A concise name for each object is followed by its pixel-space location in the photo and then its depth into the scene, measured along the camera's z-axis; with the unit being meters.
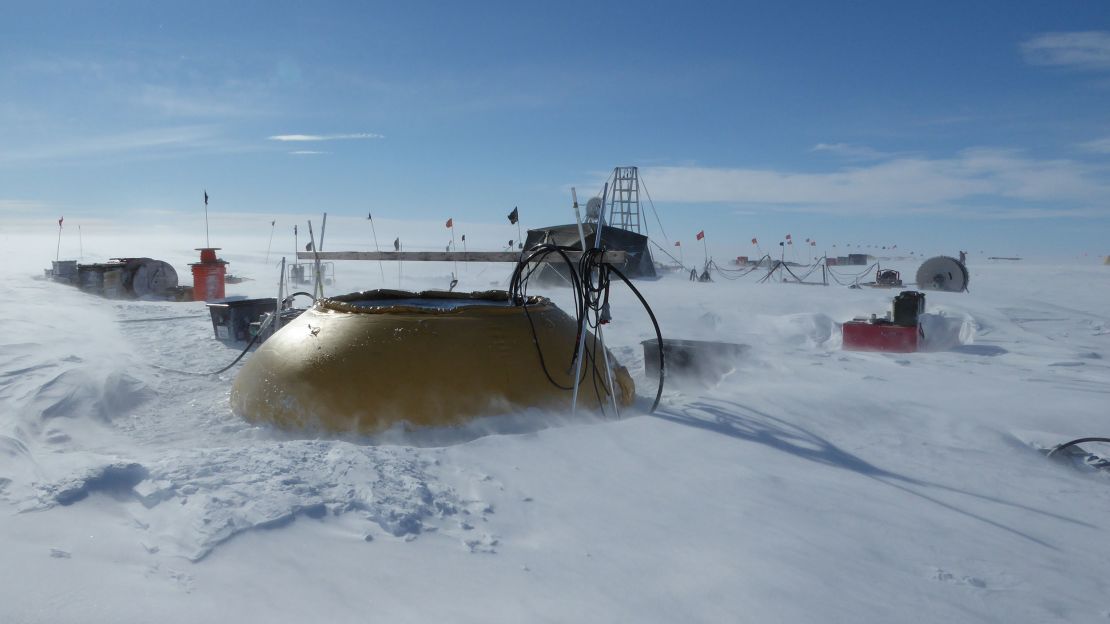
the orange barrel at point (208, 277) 21.61
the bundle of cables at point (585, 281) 6.53
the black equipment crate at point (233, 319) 13.07
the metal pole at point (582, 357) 6.59
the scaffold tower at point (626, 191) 30.85
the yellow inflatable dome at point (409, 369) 6.54
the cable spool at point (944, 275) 24.58
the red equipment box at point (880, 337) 12.42
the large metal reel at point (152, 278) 23.70
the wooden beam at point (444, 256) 6.92
